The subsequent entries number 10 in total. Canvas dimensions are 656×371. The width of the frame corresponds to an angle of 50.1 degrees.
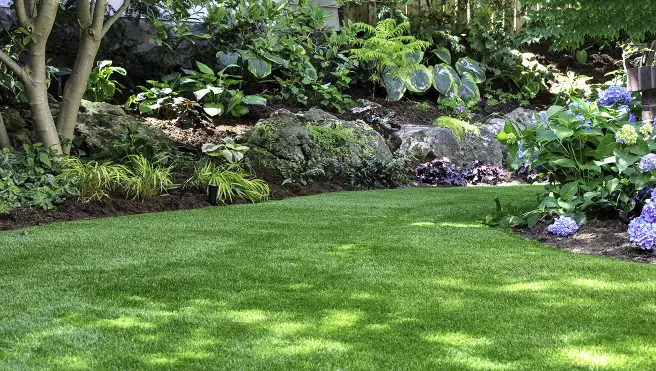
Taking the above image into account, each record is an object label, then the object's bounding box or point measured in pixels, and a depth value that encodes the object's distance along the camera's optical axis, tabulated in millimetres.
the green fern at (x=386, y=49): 11094
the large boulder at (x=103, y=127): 7723
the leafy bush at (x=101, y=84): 8742
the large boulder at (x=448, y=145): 9578
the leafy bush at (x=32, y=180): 5883
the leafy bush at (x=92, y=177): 6344
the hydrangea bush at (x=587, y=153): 4520
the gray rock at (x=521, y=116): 11027
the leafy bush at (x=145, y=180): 6551
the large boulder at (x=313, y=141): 8375
